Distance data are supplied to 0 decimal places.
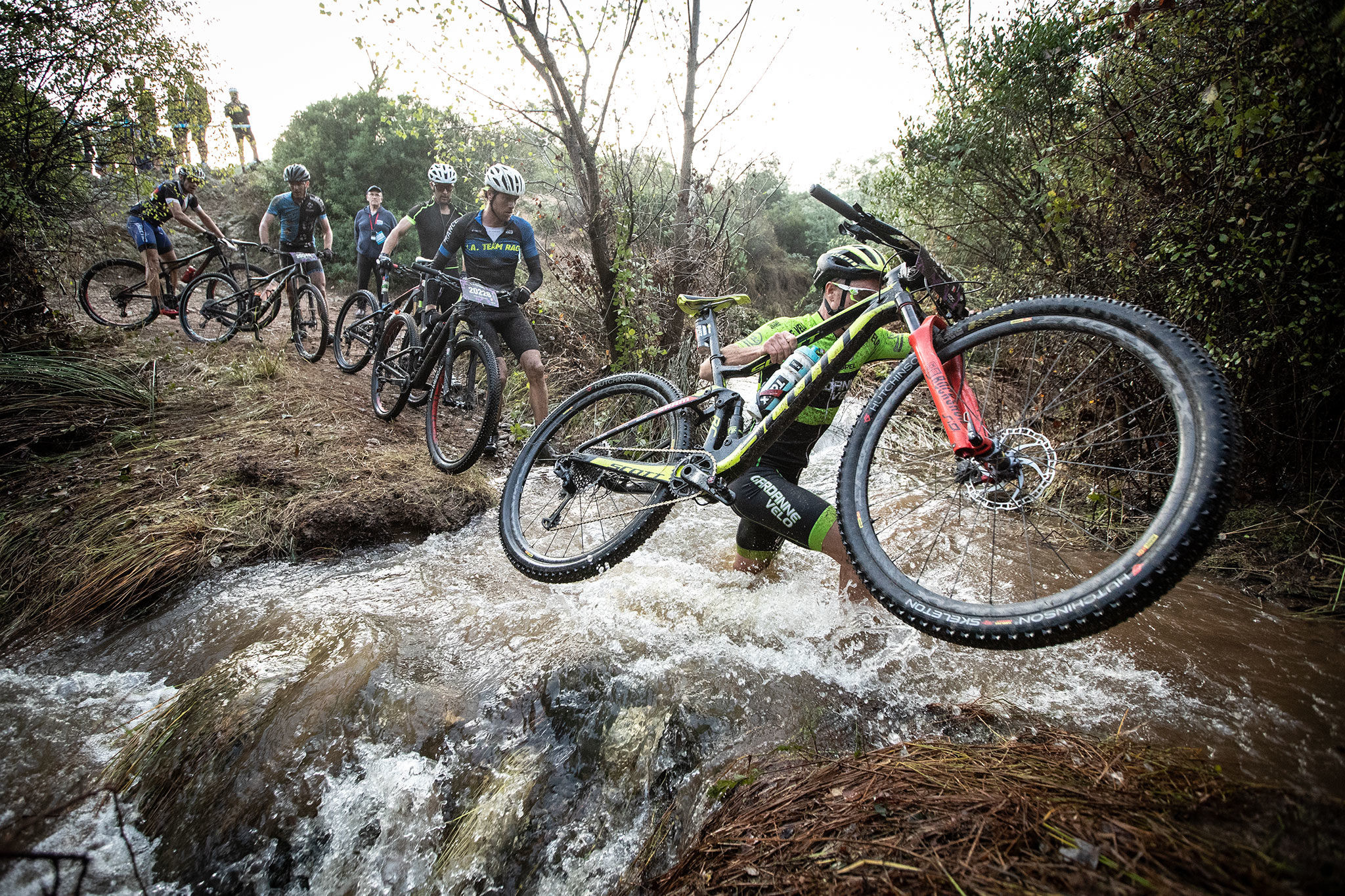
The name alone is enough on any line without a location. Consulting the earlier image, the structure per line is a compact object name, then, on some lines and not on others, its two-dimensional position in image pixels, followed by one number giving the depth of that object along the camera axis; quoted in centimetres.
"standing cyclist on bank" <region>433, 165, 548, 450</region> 497
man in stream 271
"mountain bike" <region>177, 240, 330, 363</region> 704
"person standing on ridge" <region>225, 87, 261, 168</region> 1186
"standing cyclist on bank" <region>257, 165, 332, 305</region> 742
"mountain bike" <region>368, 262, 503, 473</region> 445
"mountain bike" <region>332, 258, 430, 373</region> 613
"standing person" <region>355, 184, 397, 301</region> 853
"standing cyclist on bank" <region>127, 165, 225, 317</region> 628
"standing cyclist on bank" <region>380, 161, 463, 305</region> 679
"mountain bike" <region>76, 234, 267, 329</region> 685
